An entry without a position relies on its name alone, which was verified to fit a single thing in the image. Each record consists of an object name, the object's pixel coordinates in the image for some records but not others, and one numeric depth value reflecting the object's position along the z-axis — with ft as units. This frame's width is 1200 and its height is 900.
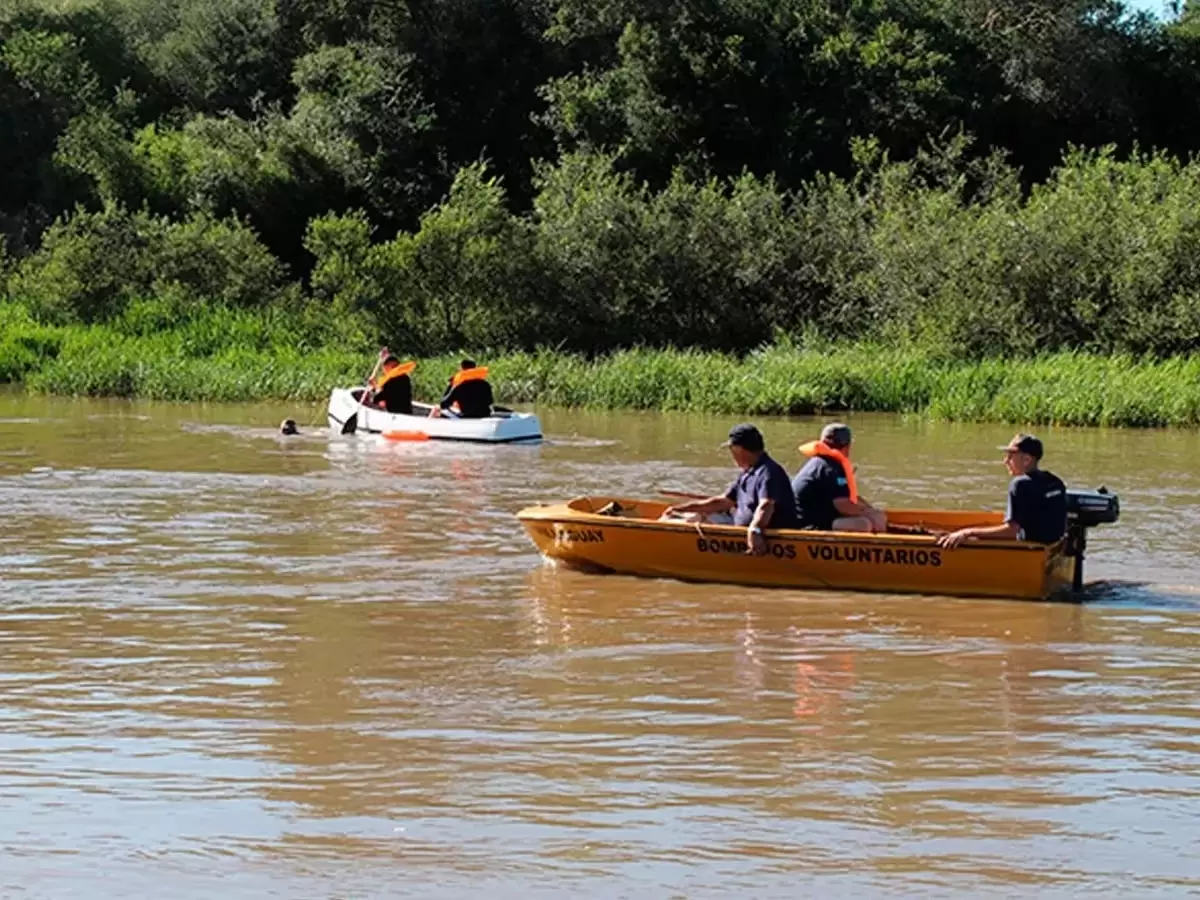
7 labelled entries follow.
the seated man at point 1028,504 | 43.73
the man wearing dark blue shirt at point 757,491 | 45.16
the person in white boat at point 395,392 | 86.12
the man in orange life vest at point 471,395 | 83.35
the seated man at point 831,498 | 45.80
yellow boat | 44.39
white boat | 80.94
